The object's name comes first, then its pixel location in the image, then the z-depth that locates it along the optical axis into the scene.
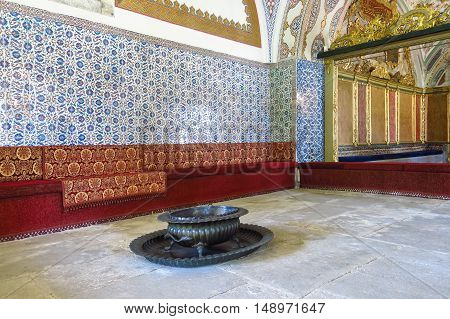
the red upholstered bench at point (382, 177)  6.61
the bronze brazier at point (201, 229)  3.03
